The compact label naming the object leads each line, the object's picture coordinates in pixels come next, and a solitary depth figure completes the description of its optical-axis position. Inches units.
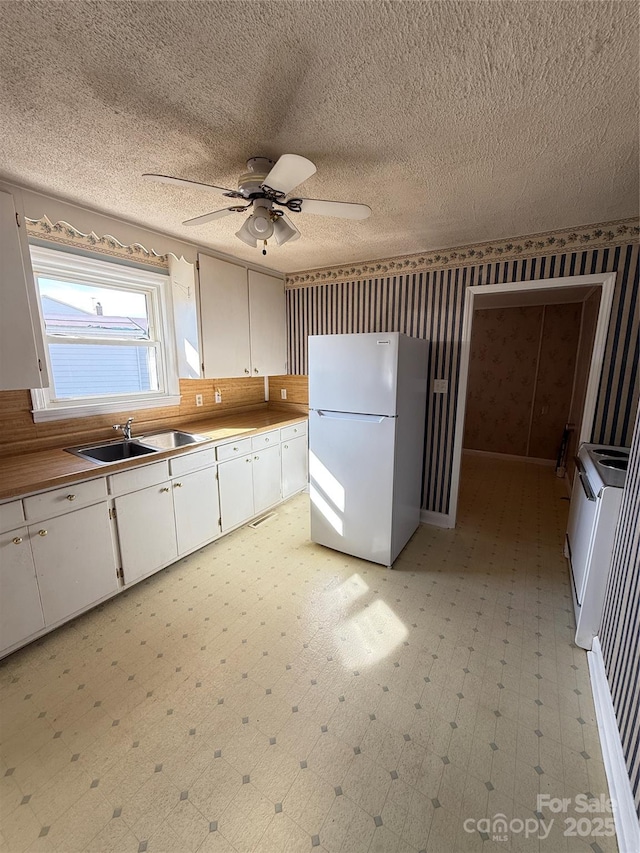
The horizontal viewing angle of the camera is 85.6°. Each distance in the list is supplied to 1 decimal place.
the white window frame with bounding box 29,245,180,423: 89.7
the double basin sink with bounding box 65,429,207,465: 95.0
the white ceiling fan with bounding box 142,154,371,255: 59.1
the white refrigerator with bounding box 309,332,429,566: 93.4
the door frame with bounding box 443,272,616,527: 94.4
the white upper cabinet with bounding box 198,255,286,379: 115.9
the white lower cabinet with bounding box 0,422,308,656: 69.0
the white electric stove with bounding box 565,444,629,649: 69.0
